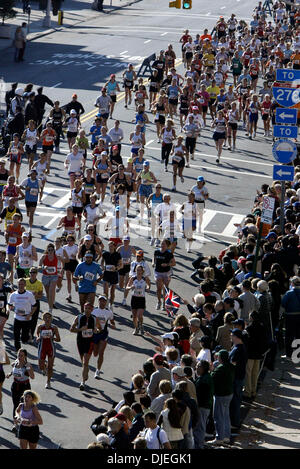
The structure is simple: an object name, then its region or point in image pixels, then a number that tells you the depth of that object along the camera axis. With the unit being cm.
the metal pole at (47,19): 6062
